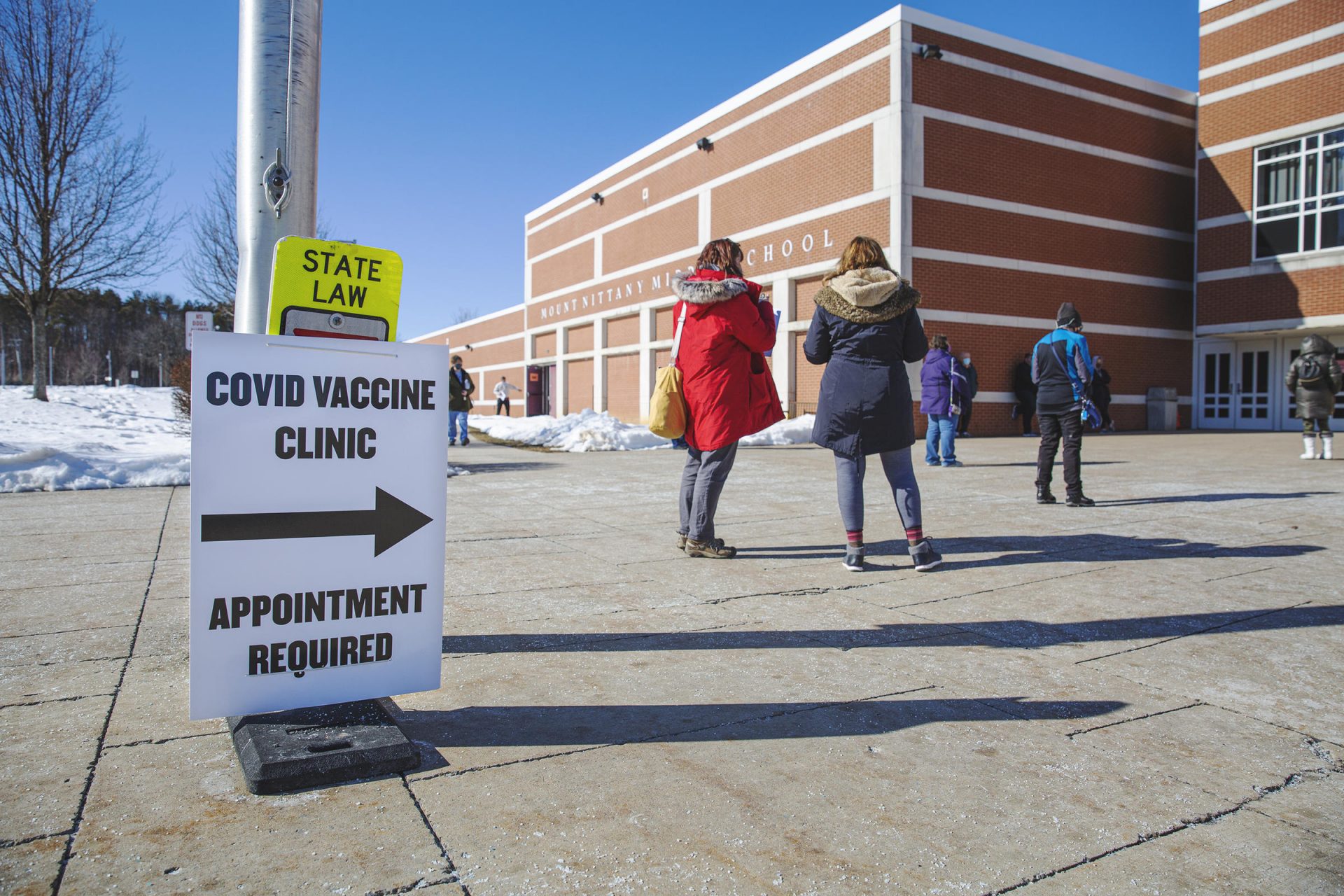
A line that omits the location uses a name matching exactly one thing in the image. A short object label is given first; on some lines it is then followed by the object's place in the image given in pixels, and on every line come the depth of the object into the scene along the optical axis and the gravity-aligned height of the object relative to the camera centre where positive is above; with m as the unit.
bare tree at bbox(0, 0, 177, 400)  21.53 +6.70
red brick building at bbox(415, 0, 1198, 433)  20.30 +6.34
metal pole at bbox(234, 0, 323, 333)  3.02 +1.02
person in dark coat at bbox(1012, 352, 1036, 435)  21.22 +1.07
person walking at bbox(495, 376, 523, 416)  36.08 +1.49
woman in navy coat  4.94 +0.30
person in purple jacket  11.48 +0.55
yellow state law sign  2.60 +0.42
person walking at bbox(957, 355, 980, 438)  18.85 +1.12
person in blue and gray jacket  7.55 +0.37
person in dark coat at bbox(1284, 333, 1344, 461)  11.98 +0.74
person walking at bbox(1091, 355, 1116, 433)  17.64 +0.87
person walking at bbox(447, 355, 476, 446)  17.42 +0.64
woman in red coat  5.26 +0.38
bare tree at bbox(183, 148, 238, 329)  23.34 +4.46
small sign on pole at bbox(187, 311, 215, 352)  11.30 +1.54
